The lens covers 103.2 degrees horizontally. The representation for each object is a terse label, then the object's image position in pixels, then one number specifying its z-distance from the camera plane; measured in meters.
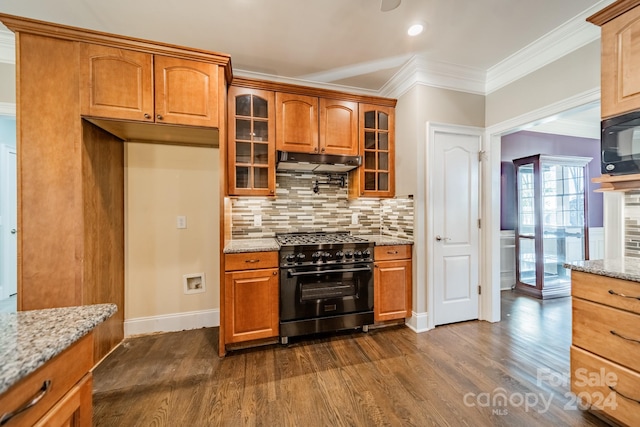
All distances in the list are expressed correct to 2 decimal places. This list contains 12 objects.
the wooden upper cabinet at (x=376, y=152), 2.94
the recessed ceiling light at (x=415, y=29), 2.08
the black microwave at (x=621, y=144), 1.51
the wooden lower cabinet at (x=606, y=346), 1.33
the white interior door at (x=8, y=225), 3.44
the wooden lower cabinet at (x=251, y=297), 2.22
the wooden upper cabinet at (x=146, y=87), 1.80
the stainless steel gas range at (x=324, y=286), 2.37
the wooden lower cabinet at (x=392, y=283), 2.63
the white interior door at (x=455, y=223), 2.71
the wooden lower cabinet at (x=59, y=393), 0.63
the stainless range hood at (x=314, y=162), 2.55
